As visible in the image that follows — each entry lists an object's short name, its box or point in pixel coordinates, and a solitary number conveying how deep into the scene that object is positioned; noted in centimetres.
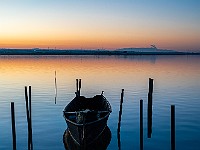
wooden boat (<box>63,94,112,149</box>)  1644
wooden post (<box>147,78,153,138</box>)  2005
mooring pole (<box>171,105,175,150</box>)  1469
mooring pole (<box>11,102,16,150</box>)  1699
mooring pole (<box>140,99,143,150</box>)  1804
